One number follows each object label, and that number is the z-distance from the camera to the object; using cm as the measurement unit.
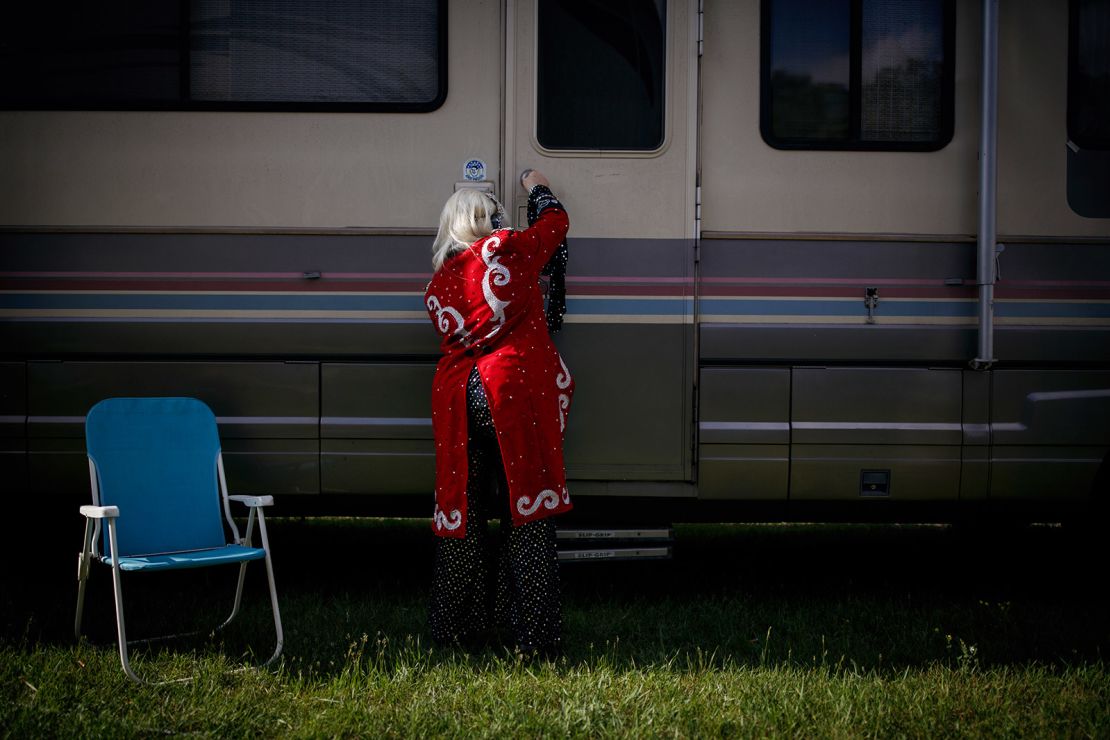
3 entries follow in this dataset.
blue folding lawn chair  343
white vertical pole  380
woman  332
